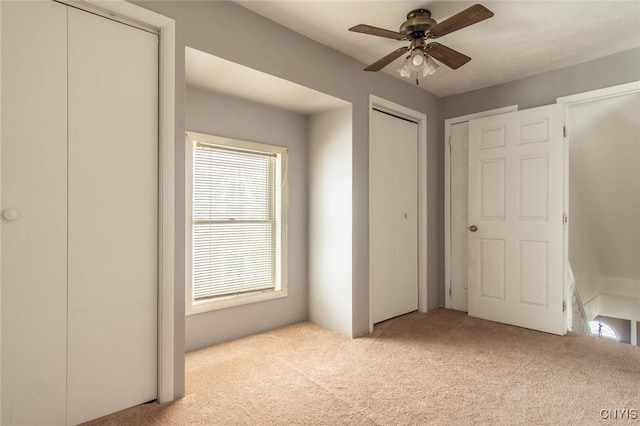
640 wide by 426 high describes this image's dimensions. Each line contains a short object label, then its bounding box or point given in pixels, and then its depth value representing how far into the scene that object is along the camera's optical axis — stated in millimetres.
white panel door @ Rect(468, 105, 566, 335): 3195
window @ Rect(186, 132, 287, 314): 2824
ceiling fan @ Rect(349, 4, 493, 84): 2183
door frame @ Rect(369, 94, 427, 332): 3865
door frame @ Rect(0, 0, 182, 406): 2014
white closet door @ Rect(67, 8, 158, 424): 1763
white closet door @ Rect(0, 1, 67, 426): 1569
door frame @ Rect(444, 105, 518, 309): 4031
